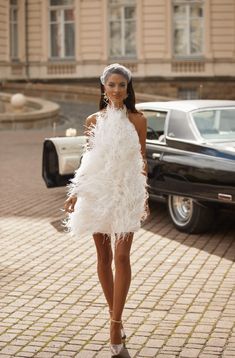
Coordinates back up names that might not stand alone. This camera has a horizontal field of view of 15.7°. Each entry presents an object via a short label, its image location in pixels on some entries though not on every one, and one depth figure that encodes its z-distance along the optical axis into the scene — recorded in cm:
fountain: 2658
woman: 570
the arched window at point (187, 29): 3631
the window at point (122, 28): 3691
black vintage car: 961
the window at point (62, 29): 3784
